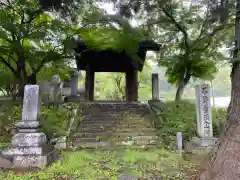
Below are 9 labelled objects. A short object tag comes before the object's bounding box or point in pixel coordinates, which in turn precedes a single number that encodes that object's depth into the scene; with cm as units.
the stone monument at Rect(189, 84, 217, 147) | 743
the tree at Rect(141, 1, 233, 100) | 1154
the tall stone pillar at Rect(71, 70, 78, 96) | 1379
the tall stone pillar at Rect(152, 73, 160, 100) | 1204
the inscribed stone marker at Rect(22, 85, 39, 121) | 644
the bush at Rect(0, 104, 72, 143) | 830
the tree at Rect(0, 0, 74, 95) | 967
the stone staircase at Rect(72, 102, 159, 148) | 822
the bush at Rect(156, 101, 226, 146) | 840
